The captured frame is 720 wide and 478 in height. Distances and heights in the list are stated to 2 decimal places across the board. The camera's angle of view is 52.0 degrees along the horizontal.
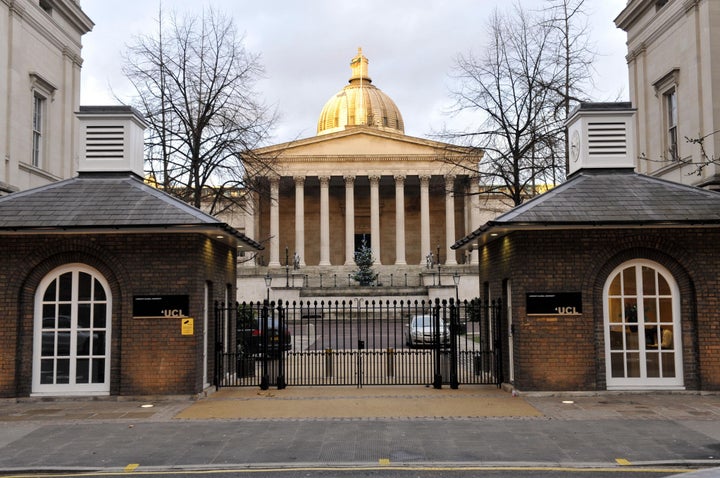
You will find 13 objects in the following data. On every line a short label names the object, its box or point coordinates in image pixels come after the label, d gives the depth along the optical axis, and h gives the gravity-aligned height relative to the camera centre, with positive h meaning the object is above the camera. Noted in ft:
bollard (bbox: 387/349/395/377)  60.18 -5.68
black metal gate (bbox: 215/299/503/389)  55.01 -6.01
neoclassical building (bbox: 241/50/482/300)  207.51 +26.33
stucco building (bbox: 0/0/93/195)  95.61 +29.42
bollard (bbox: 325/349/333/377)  60.26 -6.00
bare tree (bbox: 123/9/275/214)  83.05 +19.26
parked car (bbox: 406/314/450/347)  88.20 -5.07
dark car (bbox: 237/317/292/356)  53.94 -4.51
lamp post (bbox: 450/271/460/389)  53.93 -4.46
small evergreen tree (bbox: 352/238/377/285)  175.63 +5.91
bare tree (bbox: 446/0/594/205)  79.20 +19.29
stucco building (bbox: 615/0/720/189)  85.80 +27.02
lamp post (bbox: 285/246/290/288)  171.53 +3.41
